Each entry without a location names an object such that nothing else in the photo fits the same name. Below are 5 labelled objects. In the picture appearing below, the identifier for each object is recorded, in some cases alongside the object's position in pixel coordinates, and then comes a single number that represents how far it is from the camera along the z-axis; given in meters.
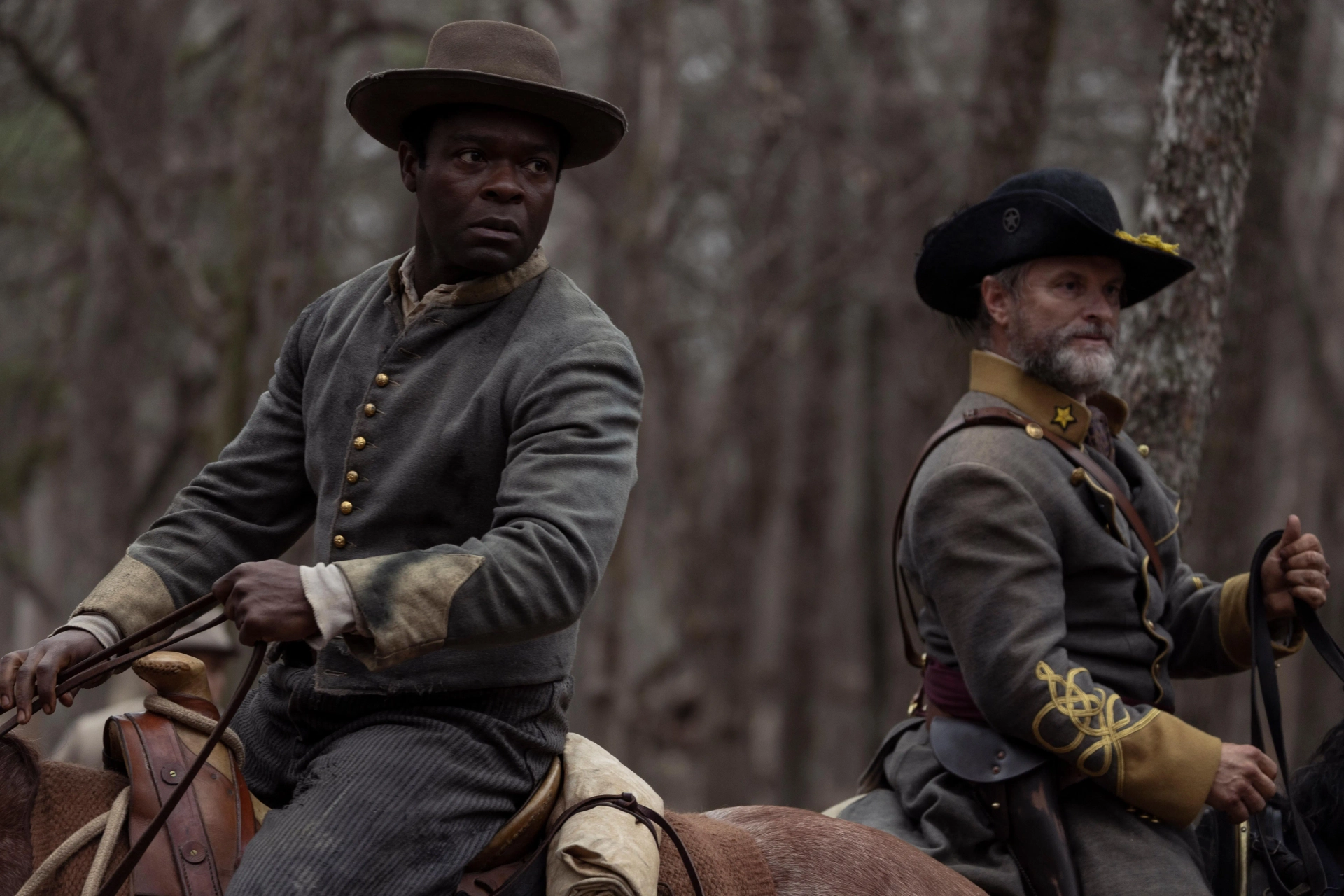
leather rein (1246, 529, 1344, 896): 8.39
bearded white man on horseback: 7.95
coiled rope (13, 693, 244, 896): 6.18
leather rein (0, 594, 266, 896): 6.01
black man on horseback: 6.03
